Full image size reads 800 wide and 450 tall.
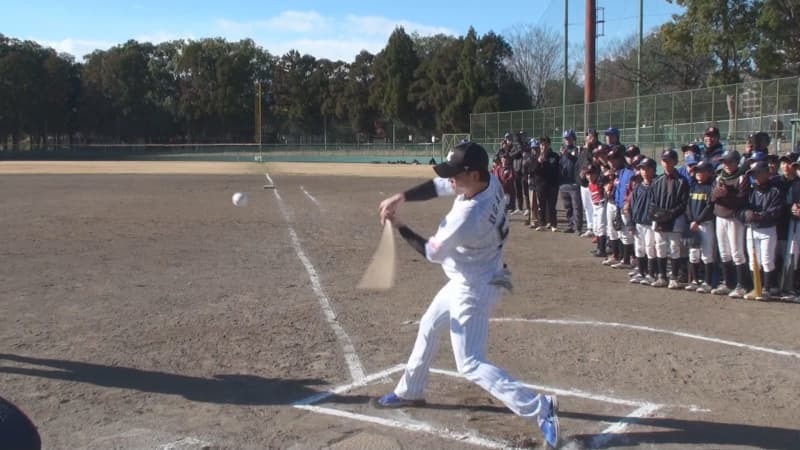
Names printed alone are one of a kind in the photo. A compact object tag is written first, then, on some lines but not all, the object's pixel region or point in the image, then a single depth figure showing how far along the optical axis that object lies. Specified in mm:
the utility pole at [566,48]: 31125
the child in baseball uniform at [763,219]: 8125
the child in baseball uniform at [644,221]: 9328
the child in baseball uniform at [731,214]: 8406
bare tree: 74938
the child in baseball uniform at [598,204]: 11492
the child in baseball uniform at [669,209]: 8906
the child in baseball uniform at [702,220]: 8797
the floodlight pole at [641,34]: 29969
